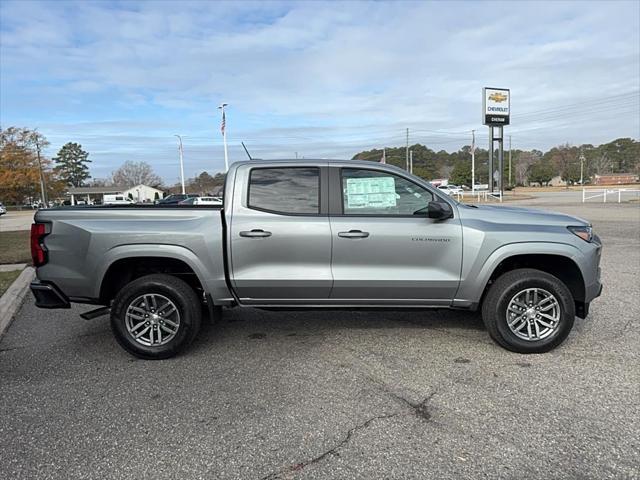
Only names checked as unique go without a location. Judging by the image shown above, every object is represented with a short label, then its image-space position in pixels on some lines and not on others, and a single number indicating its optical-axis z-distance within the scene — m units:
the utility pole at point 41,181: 71.75
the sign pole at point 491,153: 44.50
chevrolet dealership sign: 45.03
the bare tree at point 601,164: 107.69
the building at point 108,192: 103.50
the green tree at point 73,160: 122.62
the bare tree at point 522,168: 110.03
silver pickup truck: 4.46
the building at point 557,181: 110.72
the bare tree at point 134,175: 121.12
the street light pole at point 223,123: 36.47
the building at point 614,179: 97.44
